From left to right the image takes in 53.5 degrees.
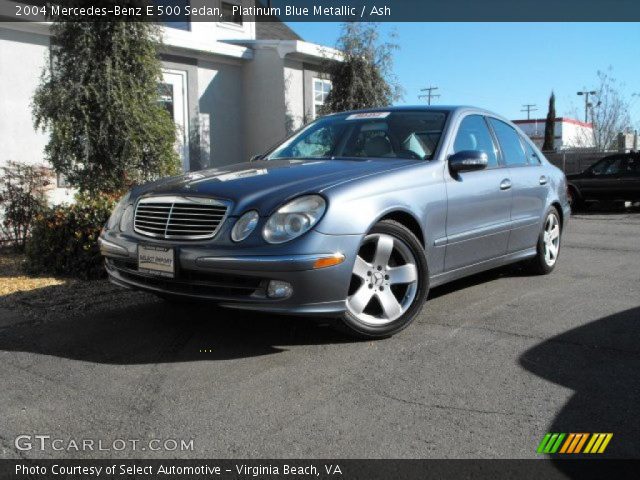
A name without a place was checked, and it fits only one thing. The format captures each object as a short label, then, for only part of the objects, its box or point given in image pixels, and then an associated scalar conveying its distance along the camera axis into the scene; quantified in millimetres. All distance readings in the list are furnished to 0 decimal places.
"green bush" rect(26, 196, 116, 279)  6297
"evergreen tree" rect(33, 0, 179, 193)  7391
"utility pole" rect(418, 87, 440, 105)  61019
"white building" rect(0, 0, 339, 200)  12500
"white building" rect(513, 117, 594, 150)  48231
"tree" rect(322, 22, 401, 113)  13258
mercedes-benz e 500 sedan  3701
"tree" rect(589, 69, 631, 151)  33438
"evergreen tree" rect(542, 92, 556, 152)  42406
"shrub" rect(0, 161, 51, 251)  8250
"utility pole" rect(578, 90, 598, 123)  47581
